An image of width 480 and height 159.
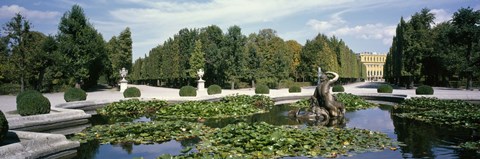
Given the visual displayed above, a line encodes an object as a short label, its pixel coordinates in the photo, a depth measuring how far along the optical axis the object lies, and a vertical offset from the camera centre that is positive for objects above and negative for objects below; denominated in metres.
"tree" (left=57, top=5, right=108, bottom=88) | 33.31 +3.63
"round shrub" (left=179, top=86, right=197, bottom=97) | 25.40 -0.63
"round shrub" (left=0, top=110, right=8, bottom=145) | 7.25 -0.88
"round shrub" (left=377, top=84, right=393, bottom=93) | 27.61 -0.49
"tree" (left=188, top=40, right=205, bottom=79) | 44.47 +2.75
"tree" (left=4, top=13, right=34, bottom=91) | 28.58 +3.13
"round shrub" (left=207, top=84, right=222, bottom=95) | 28.34 -0.55
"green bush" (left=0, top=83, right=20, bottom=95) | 33.09 -0.52
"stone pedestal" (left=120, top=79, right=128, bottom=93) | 35.81 -0.10
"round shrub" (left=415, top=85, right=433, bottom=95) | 25.03 -0.52
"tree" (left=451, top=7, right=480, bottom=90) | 34.53 +4.75
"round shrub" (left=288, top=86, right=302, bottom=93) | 31.71 -0.55
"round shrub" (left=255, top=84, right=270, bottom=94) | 29.00 -0.50
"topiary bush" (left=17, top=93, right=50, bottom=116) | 12.53 -0.75
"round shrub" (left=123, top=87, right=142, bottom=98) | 24.14 -0.66
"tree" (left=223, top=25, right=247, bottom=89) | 42.75 +3.26
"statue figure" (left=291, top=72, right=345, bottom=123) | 13.40 -0.84
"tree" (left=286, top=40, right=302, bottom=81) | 57.36 +4.37
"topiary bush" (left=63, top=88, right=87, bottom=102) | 20.19 -0.66
